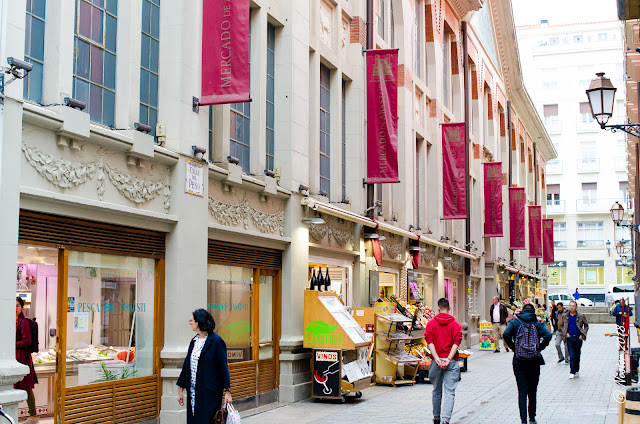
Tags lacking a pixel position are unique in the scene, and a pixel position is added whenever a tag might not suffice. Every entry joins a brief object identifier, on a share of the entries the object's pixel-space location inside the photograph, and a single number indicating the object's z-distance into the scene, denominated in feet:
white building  254.68
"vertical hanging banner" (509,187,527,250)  130.31
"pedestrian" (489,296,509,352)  95.74
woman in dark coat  26.91
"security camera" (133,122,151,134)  34.12
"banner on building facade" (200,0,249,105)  37.24
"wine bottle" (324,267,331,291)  51.79
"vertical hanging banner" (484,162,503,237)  111.14
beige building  29.40
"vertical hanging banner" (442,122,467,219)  84.48
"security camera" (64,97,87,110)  29.43
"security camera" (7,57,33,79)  25.64
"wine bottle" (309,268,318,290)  51.48
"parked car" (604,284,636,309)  203.51
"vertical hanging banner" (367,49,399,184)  62.63
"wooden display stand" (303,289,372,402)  47.34
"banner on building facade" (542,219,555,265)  167.84
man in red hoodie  37.19
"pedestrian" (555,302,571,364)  73.67
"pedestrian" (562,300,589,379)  62.08
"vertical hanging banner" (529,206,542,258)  151.64
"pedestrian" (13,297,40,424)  30.48
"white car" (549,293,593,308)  224.12
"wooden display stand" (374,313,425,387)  56.90
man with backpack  37.50
